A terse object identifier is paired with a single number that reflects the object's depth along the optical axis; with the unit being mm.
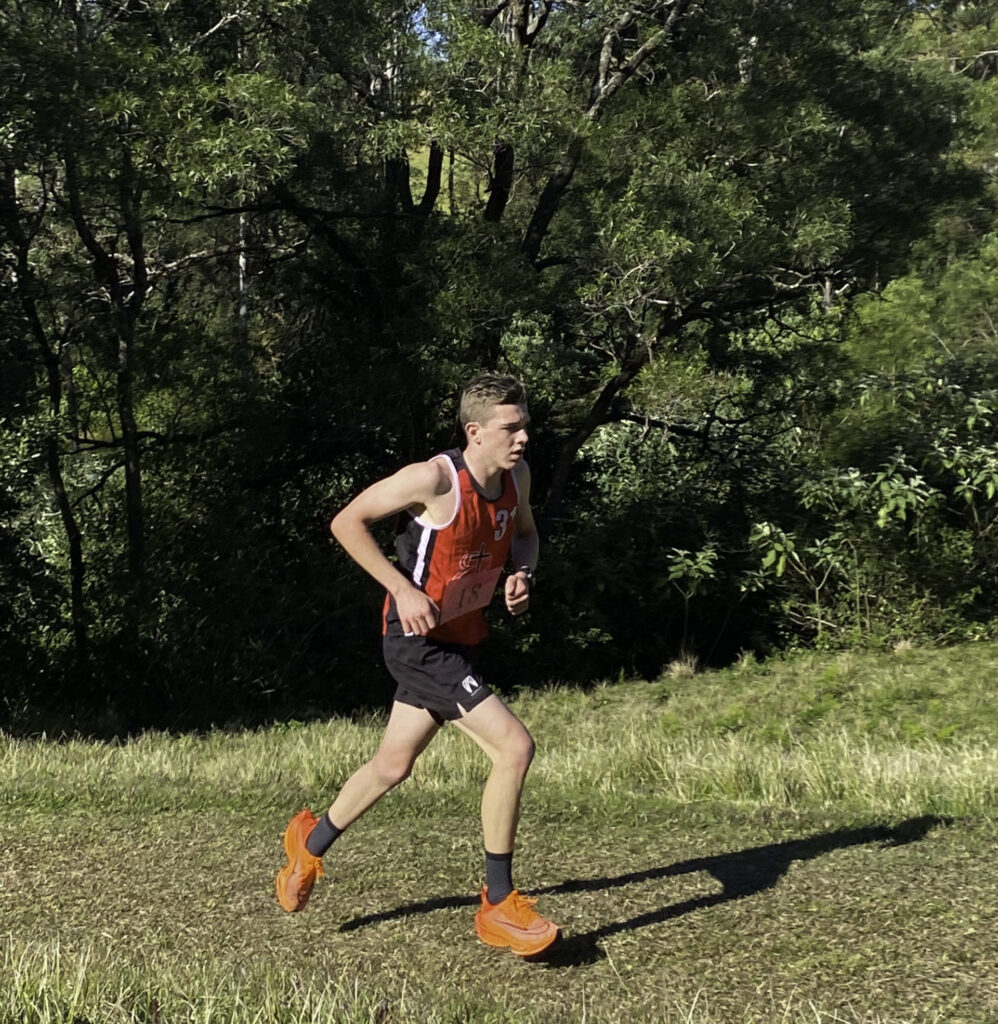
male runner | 4055
